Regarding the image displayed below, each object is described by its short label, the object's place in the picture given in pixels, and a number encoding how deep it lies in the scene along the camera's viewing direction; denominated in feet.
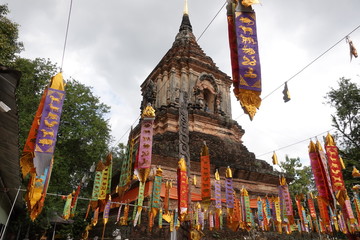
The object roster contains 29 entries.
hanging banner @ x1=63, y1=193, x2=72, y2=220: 36.81
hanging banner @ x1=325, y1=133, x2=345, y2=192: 22.11
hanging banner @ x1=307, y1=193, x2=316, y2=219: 35.46
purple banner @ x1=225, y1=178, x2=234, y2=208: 27.68
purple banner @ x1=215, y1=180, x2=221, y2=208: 29.78
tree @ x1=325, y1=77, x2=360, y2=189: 58.50
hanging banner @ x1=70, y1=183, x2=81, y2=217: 35.70
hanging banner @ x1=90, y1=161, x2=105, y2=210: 28.43
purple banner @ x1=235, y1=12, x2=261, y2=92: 14.02
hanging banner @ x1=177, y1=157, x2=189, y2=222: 21.97
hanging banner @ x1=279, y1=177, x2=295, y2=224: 31.22
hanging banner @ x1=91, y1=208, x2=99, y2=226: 36.33
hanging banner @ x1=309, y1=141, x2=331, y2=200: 21.39
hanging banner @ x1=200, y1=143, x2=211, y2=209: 24.59
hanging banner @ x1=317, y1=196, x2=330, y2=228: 28.06
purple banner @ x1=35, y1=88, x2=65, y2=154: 14.15
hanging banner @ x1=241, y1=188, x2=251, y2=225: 30.99
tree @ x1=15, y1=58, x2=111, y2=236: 47.50
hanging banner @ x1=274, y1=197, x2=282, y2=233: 33.94
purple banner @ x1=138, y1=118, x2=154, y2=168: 20.67
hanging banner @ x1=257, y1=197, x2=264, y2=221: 35.27
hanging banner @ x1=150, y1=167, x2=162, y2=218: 26.64
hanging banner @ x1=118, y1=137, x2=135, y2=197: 23.39
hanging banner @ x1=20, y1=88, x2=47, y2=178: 13.92
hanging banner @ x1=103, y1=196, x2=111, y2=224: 33.32
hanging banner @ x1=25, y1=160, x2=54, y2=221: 16.37
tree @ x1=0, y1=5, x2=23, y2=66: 40.50
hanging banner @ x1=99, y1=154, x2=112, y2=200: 28.34
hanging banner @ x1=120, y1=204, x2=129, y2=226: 31.47
